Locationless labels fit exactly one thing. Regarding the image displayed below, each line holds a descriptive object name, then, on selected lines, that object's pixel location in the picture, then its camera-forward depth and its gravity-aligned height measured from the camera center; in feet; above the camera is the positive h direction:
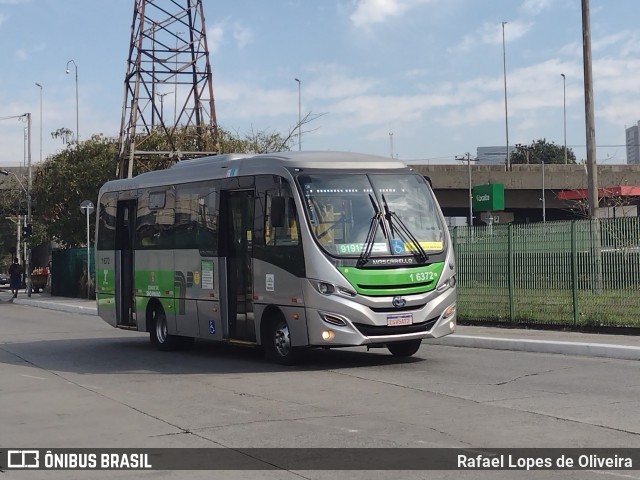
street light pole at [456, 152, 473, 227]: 183.93 +16.66
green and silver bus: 45.03 +0.04
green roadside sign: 160.97 +9.36
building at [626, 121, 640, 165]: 546.10 +64.22
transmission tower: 110.83 +21.19
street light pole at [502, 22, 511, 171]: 238.48 +32.20
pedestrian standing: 156.56 -2.77
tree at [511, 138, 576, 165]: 352.69 +37.32
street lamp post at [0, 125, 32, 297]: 149.28 +5.67
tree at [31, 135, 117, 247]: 150.00 +12.35
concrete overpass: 199.41 +15.13
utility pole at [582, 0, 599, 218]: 78.51 +12.63
